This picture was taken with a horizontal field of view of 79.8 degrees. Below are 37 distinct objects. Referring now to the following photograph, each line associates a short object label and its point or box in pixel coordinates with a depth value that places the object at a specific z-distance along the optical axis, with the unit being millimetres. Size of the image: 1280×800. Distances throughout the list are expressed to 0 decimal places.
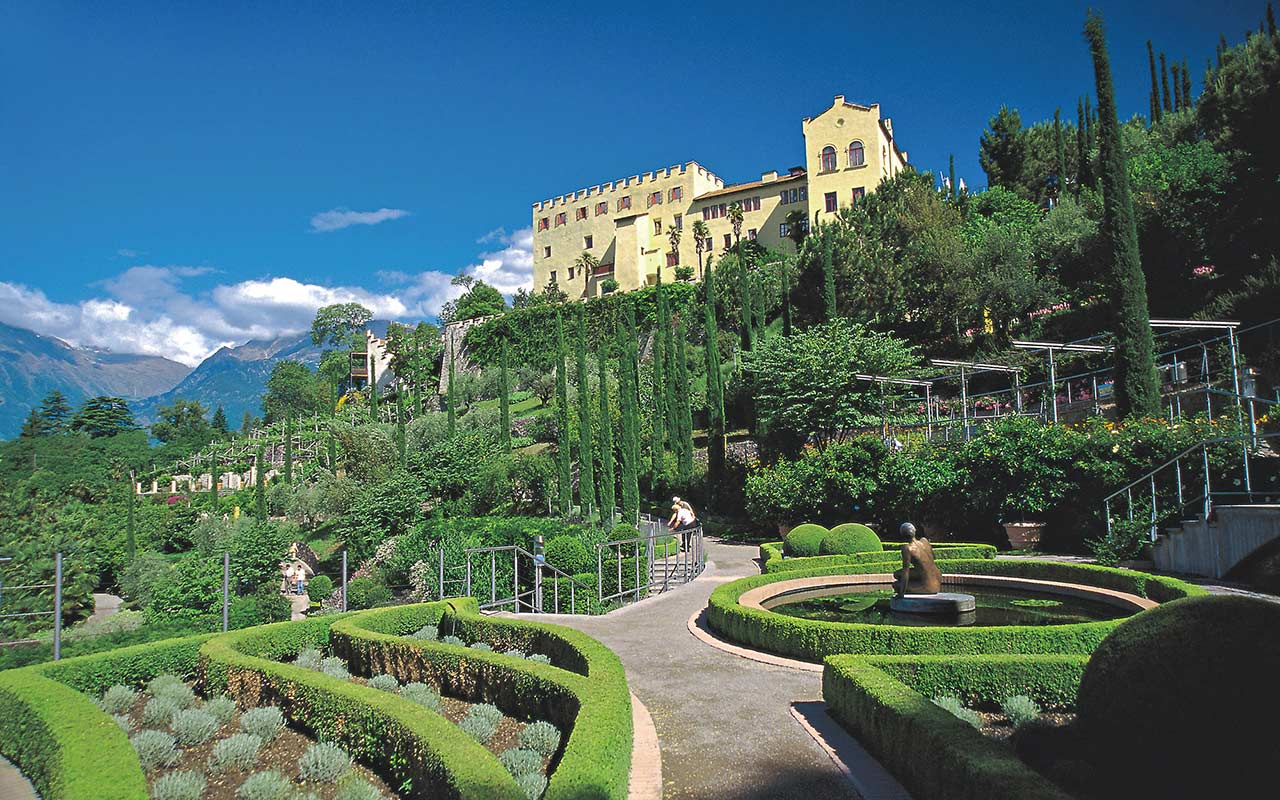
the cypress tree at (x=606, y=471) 28578
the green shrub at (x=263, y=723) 7625
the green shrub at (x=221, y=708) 8219
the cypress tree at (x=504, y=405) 40250
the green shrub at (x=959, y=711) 6484
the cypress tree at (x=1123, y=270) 20766
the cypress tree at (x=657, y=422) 32562
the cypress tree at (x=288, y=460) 45716
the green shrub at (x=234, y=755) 6914
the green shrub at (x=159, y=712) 8203
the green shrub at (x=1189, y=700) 4133
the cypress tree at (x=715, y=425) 28672
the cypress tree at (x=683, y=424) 31156
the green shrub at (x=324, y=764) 6598
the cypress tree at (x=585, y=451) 29755
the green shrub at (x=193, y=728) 7535
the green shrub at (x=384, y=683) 8914
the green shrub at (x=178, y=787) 5992
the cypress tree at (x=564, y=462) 30844
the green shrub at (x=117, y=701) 8602
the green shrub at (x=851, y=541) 15914
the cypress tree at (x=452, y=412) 40844
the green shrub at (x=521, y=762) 5938
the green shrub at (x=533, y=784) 5430
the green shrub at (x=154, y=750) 6980
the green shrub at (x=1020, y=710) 6473
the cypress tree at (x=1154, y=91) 55844
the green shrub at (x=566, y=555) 14219
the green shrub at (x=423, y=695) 8055
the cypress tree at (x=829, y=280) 35531
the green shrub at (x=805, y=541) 16984
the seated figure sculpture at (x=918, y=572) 10469
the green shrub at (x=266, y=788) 5980
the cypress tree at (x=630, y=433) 29531
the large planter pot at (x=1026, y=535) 17531
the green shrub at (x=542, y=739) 6461
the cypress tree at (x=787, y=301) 39112
